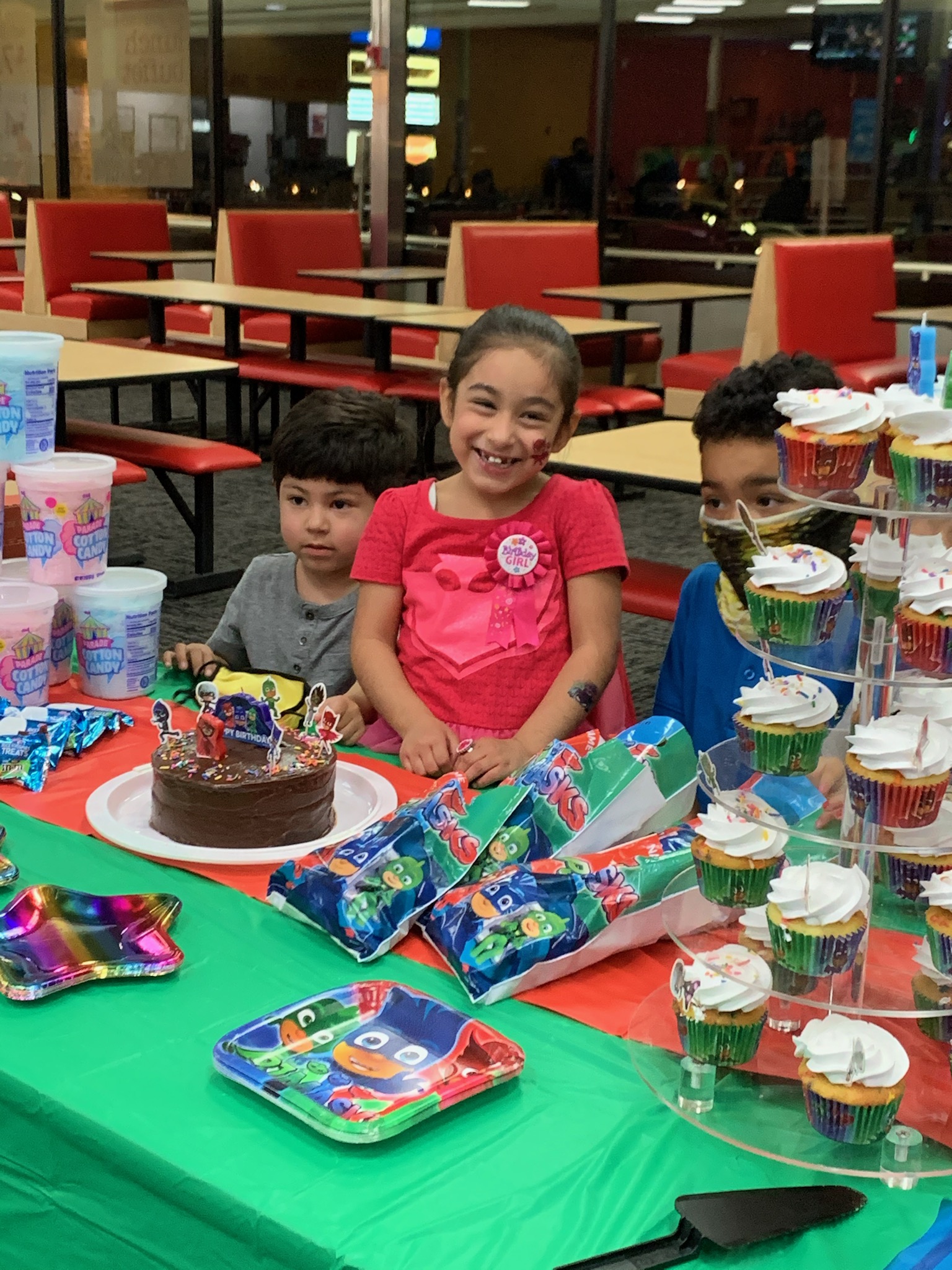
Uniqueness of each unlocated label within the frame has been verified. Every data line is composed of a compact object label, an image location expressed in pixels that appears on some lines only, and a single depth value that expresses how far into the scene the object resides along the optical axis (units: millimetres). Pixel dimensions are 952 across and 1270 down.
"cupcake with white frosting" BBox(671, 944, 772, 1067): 1018
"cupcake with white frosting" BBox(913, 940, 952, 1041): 1012
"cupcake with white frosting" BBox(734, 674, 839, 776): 1072
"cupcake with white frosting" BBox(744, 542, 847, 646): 1037
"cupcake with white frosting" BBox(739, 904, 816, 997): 1044
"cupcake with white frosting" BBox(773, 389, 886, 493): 1005
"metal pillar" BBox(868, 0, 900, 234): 6918
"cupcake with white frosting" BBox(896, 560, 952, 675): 966
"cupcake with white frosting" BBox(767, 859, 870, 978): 994
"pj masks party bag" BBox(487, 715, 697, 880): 1376
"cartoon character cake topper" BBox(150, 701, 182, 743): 1530
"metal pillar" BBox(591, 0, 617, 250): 7840
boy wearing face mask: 1462
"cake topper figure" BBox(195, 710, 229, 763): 1489
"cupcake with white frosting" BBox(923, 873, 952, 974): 989
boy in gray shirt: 2184
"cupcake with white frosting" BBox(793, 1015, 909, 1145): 961
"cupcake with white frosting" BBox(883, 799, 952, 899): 1009
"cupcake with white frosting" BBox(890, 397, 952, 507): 954
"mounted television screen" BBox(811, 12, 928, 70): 6930
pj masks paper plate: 1002
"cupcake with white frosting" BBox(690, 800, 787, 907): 1061
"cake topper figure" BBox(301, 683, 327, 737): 1561
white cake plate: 1424
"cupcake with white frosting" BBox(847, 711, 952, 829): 988
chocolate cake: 1431
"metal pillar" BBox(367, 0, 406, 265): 8266
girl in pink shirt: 1900
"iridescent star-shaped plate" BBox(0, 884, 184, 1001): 1183
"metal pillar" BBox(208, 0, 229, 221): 9211
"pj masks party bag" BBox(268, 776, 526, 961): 1258
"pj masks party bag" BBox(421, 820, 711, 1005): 1186
